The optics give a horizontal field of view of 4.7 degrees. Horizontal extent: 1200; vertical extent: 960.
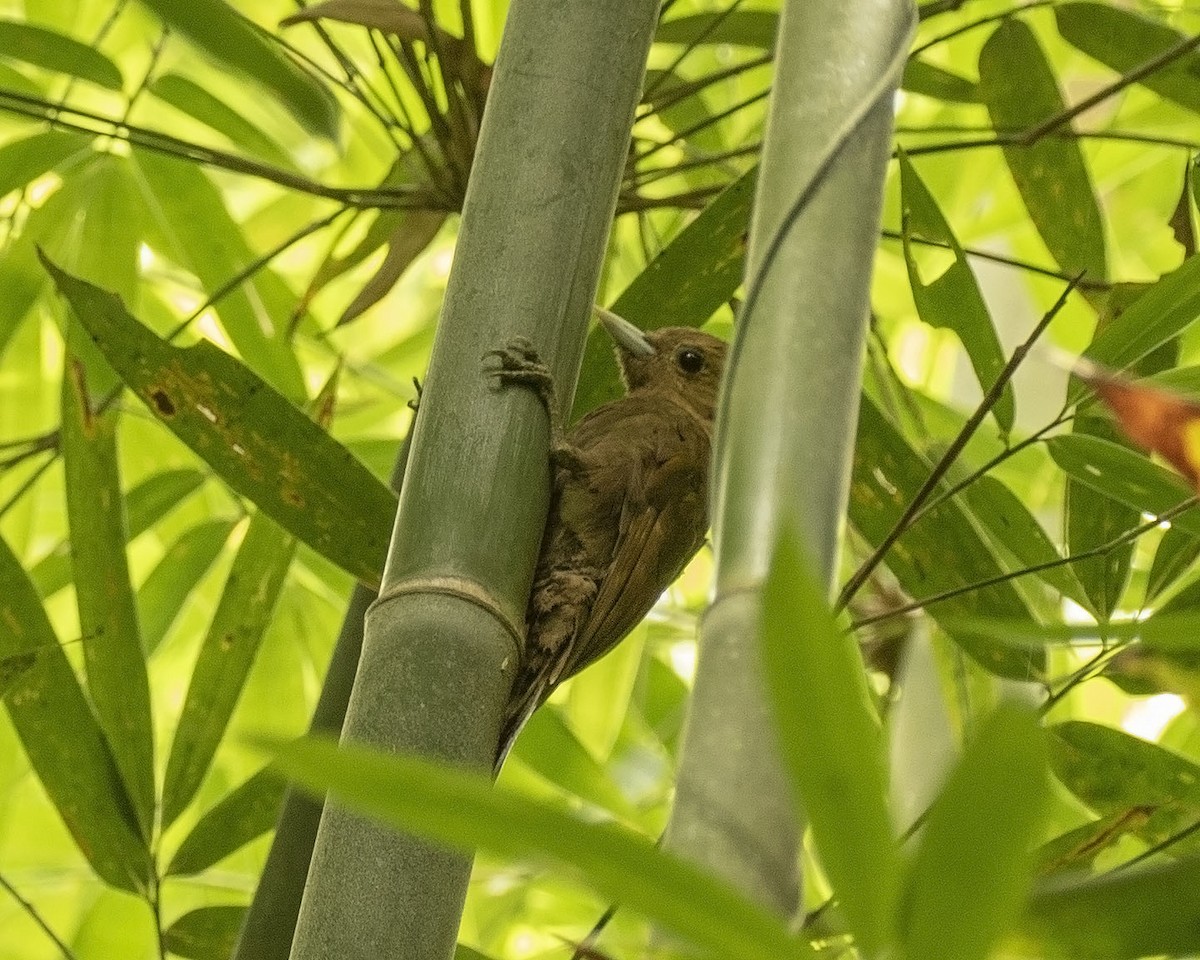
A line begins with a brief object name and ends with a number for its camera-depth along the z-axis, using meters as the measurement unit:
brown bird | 6.61
